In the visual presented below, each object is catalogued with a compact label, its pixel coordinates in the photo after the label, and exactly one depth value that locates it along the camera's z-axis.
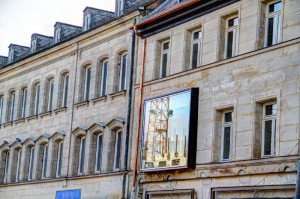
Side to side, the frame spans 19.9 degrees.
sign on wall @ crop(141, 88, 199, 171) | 32.66
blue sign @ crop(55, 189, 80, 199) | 40.81
